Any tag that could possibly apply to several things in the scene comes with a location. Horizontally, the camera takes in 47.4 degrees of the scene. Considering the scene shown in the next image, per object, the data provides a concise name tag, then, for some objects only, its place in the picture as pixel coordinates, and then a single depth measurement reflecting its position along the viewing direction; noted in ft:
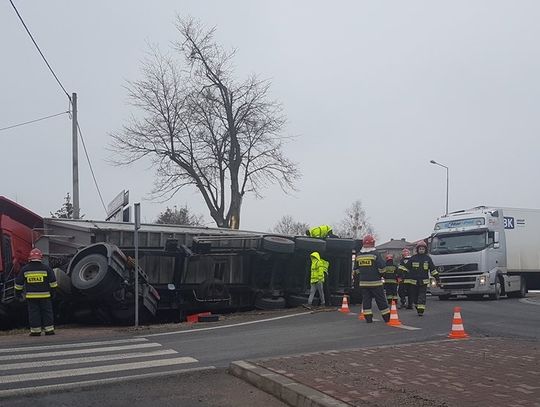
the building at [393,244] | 360.81
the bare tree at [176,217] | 193.82
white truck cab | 71.26
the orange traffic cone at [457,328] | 35.35
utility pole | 73.97
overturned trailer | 45.13
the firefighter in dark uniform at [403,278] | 52.85
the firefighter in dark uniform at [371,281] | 41.70
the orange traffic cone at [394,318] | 40.76
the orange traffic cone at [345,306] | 49.62
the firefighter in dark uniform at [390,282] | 55.67
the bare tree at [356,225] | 248.73
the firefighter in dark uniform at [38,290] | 39.99
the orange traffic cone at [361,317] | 43.91
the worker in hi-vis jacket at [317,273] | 52.85
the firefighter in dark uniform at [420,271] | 48.05
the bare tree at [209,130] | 97.96
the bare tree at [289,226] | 261.28
